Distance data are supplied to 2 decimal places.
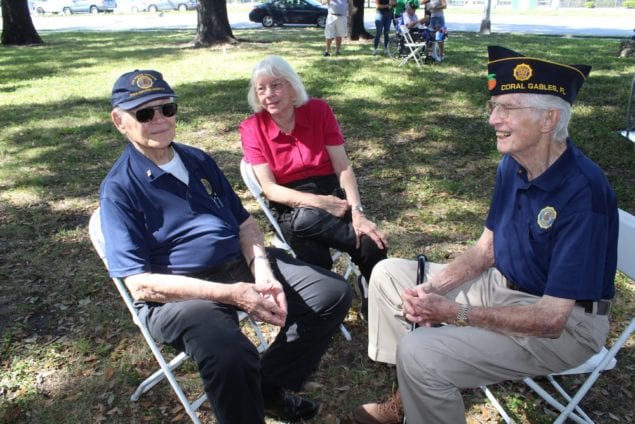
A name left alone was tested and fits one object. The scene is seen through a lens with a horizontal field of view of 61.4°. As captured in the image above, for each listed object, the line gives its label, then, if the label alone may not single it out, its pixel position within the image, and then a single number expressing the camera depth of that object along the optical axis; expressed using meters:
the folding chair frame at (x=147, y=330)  2.48
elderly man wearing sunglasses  2.34
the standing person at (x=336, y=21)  12.73
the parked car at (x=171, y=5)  41.56
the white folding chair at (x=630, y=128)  6.03
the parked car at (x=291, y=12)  23.48
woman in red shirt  3.33
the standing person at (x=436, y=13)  12.46
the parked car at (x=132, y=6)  41.75
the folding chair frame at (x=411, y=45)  11.31
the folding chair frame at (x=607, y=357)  2.25
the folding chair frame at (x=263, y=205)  3.48
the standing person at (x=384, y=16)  13.05
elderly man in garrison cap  2.14
